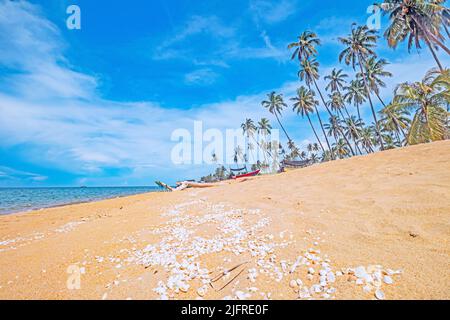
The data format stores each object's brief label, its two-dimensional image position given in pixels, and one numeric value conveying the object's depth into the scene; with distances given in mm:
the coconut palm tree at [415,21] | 19688
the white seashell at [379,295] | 2051
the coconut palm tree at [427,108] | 17422
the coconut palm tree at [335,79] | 46356
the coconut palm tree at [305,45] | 38781
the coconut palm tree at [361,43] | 34750
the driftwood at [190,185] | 22628
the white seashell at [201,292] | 2481
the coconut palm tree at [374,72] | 39562
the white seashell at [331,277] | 2402
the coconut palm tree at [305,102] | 47750
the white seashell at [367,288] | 2164
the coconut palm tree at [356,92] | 46188
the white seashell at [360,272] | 2389
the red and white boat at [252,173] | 36219
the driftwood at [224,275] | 2609
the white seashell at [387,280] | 2233
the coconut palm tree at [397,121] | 29938
